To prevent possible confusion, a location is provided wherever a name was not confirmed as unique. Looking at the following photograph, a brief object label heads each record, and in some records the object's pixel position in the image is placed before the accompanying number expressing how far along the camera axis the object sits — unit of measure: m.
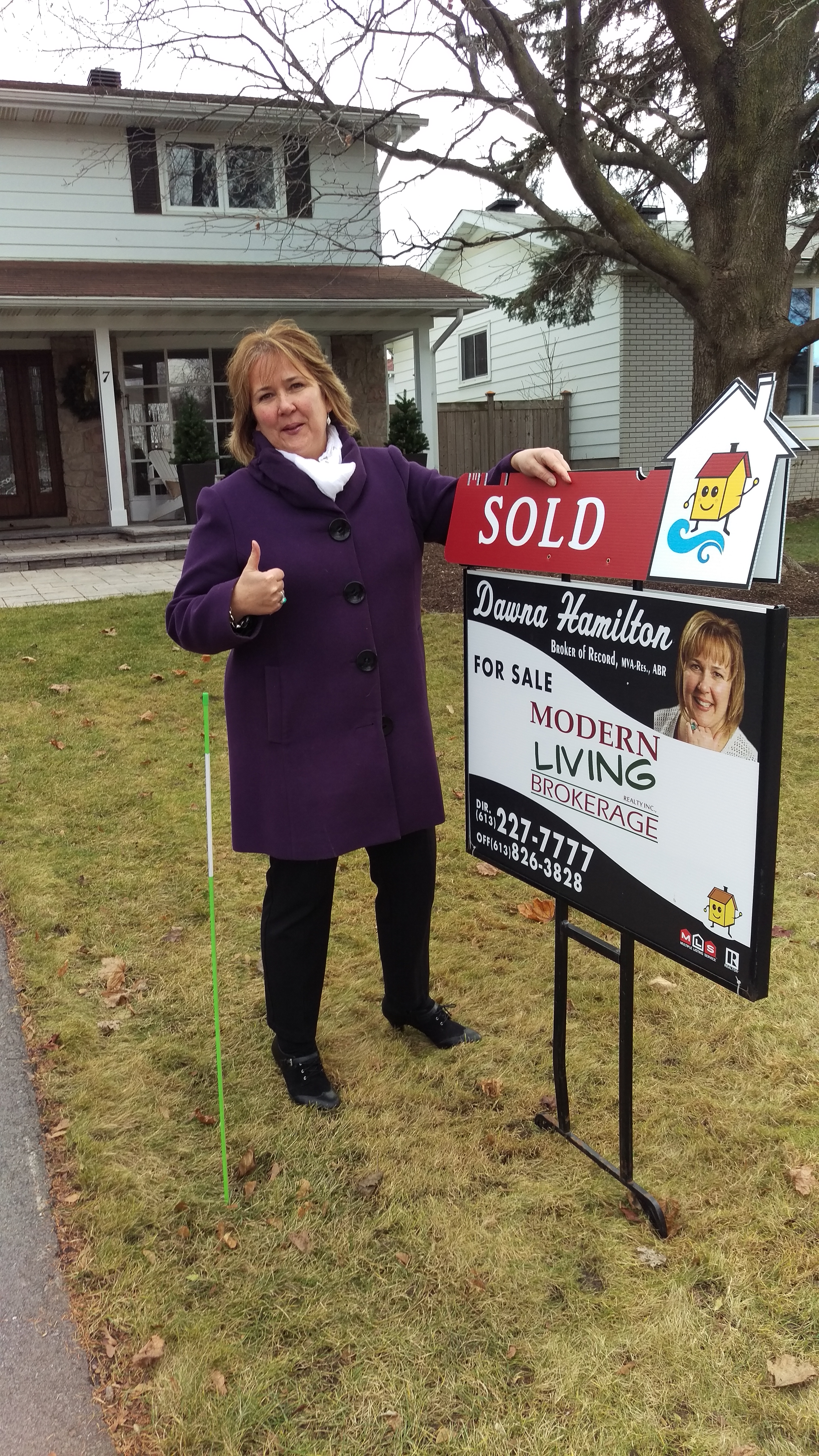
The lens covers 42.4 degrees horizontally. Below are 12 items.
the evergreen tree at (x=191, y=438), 13.49
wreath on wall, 15.19
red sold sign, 2.01
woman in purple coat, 2.49
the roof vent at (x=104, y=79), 14.88
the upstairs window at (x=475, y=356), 21.83
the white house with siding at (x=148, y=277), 13.63
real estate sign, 1.87
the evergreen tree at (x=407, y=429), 14.49
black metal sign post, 2.39
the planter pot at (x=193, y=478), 13.69
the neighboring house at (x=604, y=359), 17.80
